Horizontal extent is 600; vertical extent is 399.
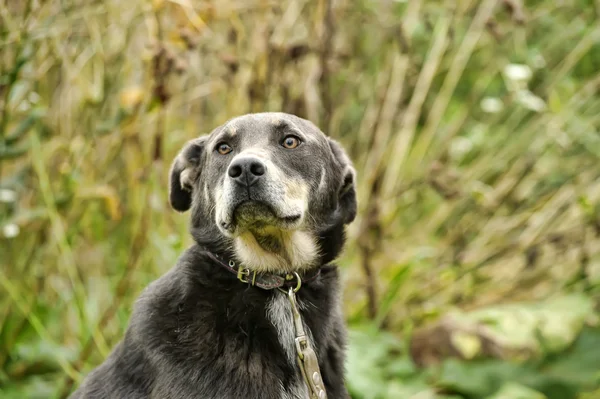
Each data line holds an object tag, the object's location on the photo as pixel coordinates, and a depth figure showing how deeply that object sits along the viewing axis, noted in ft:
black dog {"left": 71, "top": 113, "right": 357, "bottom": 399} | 17.34
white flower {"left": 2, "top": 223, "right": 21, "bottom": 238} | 26.95
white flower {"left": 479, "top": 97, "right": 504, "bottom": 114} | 32.68
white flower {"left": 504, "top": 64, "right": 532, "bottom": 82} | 29.73
